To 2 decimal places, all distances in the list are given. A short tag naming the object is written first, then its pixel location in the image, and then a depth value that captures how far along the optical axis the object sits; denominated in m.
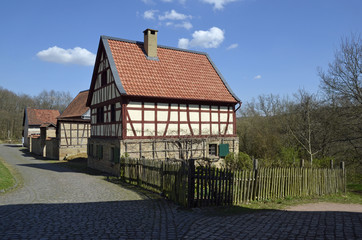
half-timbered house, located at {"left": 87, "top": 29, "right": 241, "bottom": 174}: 18.77
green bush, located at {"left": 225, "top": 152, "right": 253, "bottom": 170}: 19.08
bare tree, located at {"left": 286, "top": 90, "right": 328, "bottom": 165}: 23.98
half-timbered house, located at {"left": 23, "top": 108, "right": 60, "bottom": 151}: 50.22
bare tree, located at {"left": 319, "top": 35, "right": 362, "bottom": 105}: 20.11
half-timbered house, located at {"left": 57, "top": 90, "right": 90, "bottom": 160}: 30.03
